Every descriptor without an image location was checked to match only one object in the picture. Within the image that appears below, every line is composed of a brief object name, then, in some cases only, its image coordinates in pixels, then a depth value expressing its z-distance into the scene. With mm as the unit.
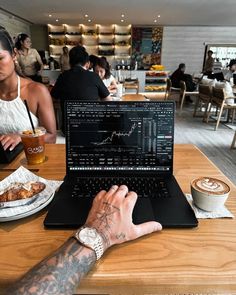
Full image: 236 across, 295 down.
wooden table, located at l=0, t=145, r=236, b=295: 521
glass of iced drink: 1009
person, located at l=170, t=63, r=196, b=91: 6715
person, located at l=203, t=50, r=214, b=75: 8508
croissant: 695
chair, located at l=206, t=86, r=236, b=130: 4668
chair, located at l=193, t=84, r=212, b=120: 5219
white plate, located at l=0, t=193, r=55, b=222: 658
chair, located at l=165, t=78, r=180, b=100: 7052
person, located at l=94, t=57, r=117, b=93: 3568
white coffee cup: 687
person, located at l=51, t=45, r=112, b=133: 2541
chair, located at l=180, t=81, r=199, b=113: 6367
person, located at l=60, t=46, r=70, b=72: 7515
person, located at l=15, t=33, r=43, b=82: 5340
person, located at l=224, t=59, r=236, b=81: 7125
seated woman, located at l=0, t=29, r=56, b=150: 1462
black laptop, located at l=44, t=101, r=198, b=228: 894
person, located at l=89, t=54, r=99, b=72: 3661
